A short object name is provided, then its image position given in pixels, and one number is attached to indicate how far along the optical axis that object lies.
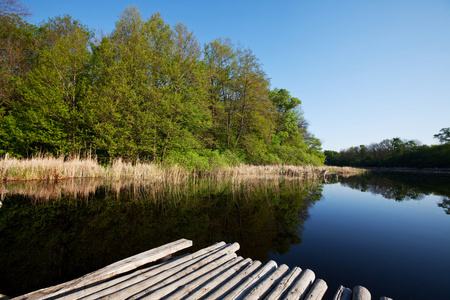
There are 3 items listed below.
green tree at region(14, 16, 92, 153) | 14.84
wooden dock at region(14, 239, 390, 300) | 1.89
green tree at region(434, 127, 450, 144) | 56.47
